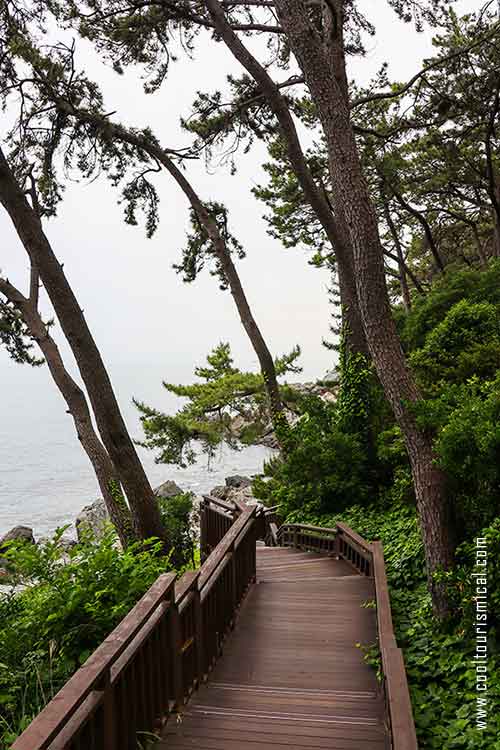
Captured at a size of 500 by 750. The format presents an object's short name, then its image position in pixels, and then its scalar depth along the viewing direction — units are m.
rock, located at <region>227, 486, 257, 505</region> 22.09
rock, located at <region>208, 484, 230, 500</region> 23.21
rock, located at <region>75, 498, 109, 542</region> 21.15
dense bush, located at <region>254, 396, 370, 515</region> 10.02
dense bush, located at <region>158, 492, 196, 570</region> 11.95
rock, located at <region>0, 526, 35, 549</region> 18.15
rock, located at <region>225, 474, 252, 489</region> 25.63
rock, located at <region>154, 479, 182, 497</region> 21.06
